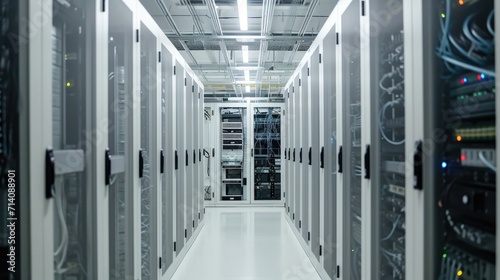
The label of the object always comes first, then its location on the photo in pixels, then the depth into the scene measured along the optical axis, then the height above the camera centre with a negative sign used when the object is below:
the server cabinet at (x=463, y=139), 1.21 +0.01
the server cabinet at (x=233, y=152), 7.91 -0.15
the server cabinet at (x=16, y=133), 1.18 +0.04
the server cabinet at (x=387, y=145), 1.70 -0.01
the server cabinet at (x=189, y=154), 4.31 -0.11
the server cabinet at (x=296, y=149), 4.66 -0.06
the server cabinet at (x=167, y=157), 3.17 -0.10
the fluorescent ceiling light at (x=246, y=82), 7.62 +1.26
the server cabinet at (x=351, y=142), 2.24 +0.01
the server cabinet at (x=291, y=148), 5.27 -0.06
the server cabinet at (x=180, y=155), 3.76 -0.10
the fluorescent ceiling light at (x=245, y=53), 5.29 +1.33
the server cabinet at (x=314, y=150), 3.42 -0.06
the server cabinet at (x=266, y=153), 7.87 -0.18
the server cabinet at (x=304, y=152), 4.02 -0.09
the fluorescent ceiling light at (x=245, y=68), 6.12 +1.24
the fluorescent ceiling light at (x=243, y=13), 3.38 +1.25
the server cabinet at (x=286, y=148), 5.83 -0.06
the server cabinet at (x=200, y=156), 5.44 -0.17
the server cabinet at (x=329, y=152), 2.75 -0.06
